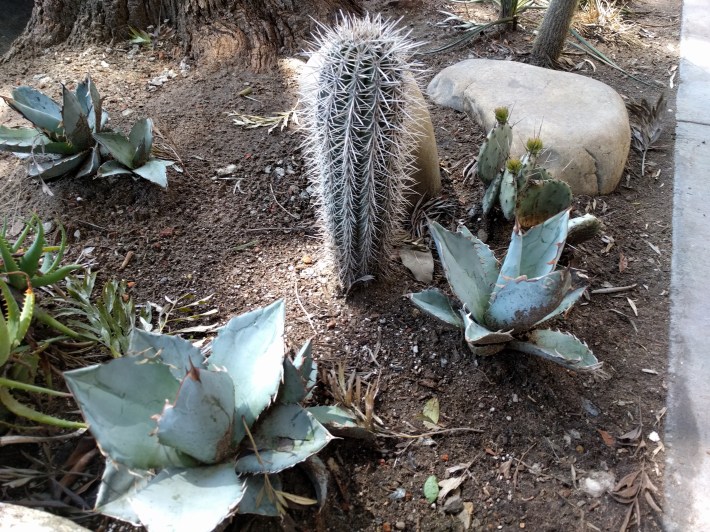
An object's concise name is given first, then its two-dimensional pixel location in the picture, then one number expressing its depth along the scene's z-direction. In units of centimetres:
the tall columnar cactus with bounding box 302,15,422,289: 178
